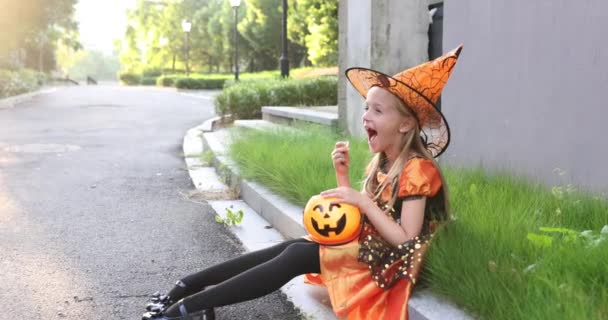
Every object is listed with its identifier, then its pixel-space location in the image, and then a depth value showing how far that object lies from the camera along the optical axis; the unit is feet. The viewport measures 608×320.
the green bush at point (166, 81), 130.51
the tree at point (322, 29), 82.84
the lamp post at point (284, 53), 54.34
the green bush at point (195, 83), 115.96
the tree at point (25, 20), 88.02
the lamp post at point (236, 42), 82.90
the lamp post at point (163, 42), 184.03
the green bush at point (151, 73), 180.94
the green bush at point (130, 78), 185.65
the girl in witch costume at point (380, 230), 9.30
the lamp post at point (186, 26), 130.82
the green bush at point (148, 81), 170.40
